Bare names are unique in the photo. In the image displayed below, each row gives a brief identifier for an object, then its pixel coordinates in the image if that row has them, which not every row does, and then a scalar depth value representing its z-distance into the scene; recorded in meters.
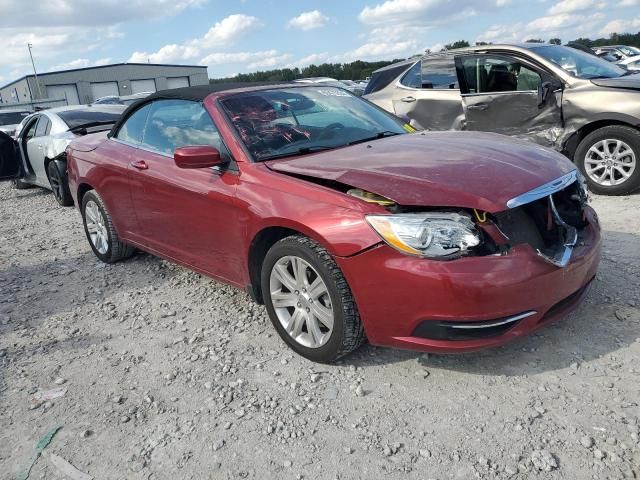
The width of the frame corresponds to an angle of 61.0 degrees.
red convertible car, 2.56
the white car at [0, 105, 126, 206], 7.44
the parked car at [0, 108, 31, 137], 14.11
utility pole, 47.59
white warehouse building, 49.16
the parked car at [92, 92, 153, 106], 25.73
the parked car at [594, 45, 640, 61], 25.47
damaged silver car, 5.71
